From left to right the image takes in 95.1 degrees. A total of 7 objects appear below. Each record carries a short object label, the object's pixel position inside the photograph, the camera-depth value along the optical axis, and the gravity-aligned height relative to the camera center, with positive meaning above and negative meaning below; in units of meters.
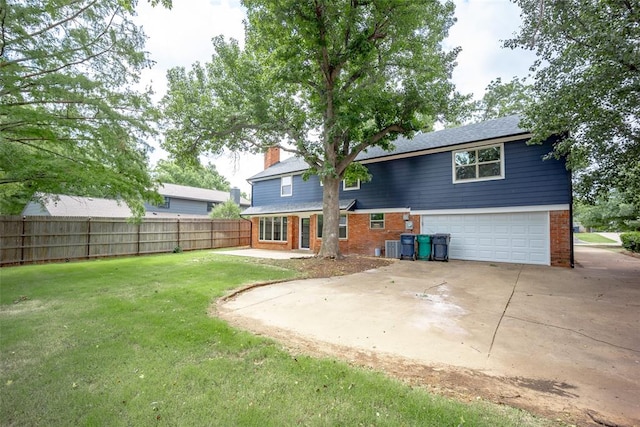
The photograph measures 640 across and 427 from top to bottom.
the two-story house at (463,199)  10.52 +0.96
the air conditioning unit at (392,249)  13.13 -1.27
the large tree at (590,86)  6.30 +3.35
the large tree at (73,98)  5.33 +2.45
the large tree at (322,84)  9.67 +5.31
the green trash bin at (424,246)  12.34 -1.06
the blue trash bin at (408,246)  12.59 -1.08
